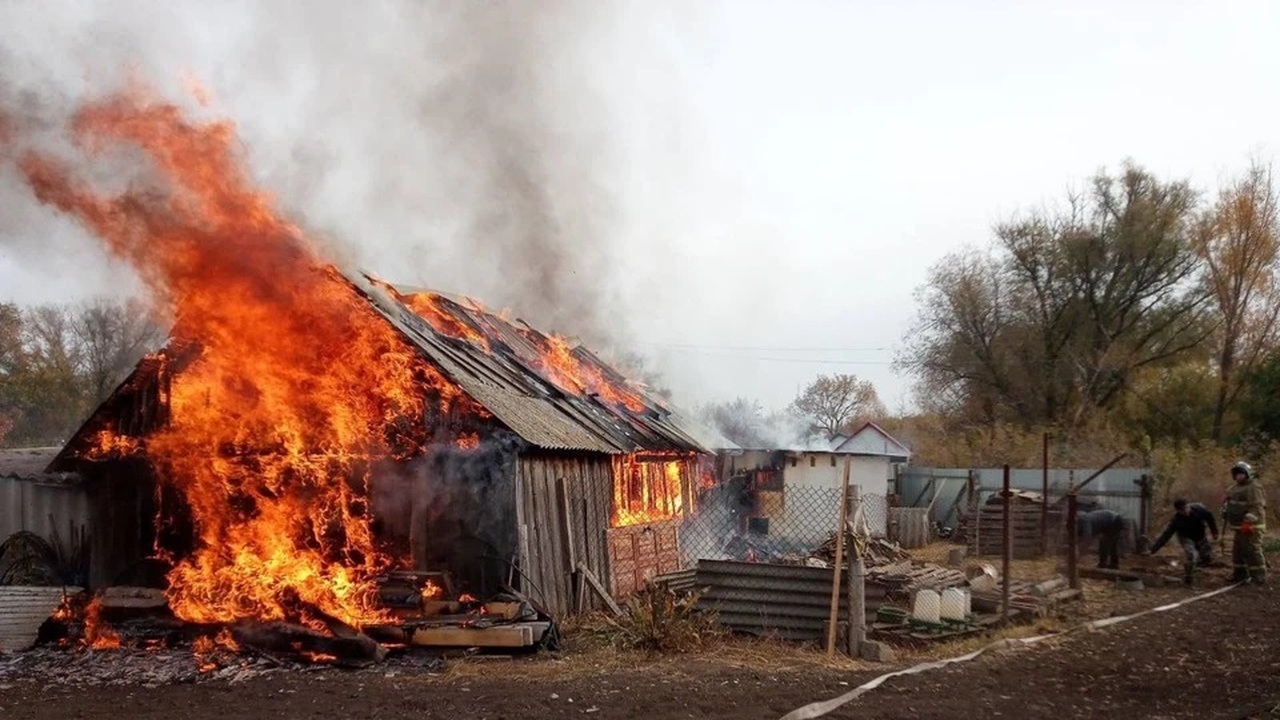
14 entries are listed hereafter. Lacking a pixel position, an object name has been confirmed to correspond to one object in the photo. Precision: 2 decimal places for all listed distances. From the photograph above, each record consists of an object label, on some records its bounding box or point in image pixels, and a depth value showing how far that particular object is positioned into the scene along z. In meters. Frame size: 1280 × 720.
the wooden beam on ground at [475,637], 10.89
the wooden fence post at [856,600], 10.52
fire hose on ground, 7.95
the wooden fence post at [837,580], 10.43
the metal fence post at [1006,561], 11.73
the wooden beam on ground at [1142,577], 16.64
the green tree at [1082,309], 37.94
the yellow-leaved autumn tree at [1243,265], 36.97
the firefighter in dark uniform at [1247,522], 16.55
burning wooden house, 12.52
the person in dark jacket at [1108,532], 18.45
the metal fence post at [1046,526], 13.37
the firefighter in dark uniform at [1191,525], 17.48
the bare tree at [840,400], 82.81
